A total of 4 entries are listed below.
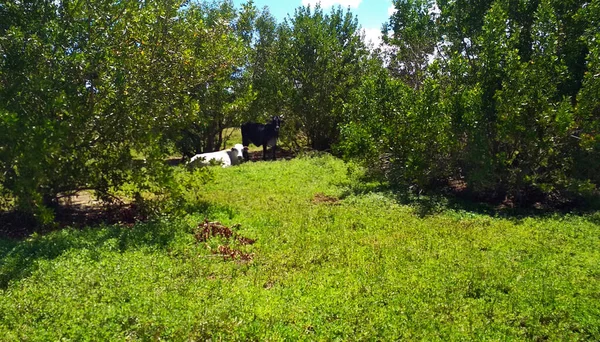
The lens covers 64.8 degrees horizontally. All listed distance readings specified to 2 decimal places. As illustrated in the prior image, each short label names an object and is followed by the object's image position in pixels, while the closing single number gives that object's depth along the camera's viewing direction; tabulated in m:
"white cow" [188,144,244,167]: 16.03
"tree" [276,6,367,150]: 17.80
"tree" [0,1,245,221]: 6.80
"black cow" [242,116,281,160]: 18.64
